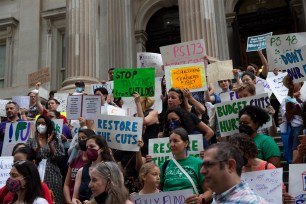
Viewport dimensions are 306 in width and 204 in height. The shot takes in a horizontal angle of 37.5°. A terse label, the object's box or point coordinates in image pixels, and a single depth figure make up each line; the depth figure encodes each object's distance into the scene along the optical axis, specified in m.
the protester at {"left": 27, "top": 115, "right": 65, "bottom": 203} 6.46
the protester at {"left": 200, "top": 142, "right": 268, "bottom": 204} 2.84
